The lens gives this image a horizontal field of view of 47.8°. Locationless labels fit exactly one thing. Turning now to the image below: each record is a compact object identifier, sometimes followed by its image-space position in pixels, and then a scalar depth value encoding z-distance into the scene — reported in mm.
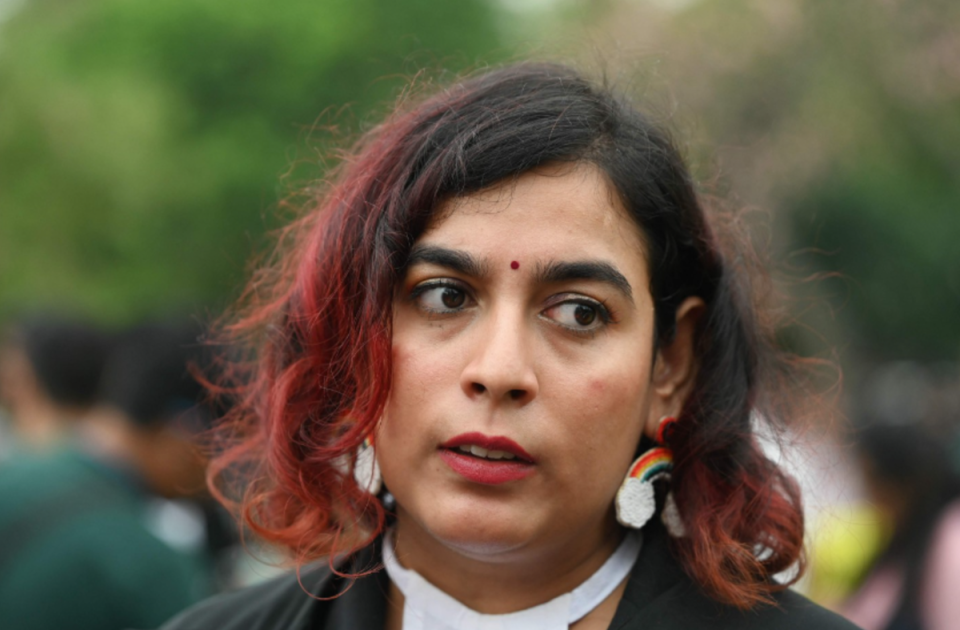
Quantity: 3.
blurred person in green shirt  3648
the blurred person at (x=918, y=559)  3629
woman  2188
